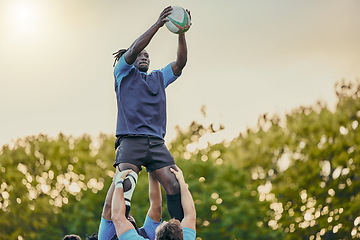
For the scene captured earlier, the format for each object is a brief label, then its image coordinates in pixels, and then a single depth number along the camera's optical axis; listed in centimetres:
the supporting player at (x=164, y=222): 988
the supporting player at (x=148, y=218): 1116
